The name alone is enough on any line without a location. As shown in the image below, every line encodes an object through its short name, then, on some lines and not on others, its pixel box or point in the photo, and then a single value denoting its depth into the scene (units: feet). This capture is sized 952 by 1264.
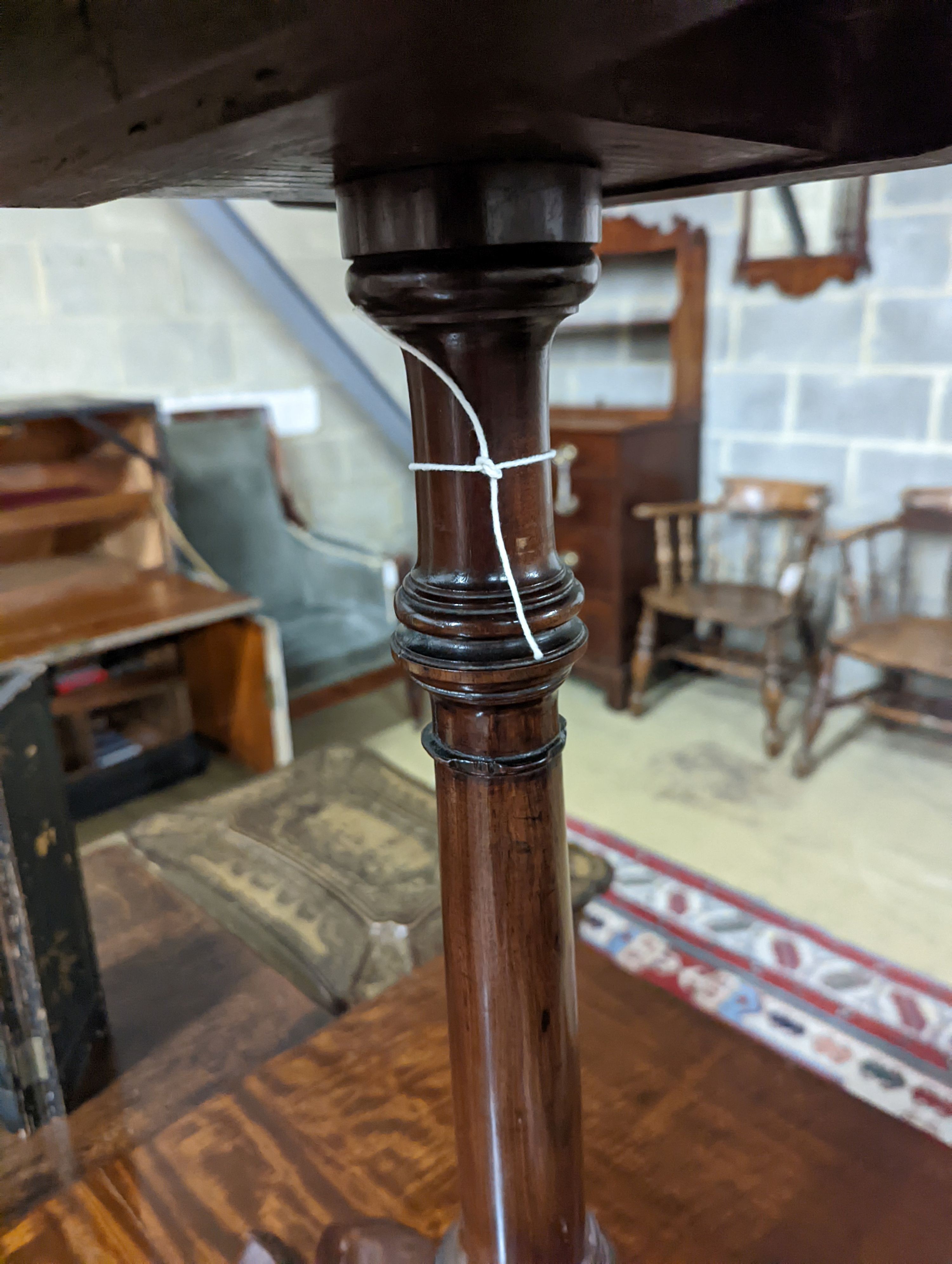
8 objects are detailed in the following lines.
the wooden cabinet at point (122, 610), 7.29
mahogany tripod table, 1.03
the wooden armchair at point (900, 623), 7.68
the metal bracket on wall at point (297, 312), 8.82
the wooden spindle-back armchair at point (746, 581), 8.58
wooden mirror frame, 8.41
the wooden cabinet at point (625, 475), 9.19
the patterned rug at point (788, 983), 4.94
